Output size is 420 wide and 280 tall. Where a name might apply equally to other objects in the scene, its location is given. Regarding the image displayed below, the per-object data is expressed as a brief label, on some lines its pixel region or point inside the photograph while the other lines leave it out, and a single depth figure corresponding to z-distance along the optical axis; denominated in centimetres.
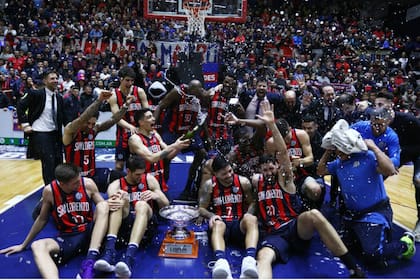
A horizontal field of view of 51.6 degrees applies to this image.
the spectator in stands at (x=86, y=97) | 901
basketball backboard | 969
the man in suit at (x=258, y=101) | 558
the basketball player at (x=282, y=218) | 338
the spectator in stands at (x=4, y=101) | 967
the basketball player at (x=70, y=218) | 345
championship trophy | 376
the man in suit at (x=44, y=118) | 522
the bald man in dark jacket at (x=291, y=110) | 550
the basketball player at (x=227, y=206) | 374
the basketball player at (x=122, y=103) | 520
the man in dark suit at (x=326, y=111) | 579
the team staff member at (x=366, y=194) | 358
